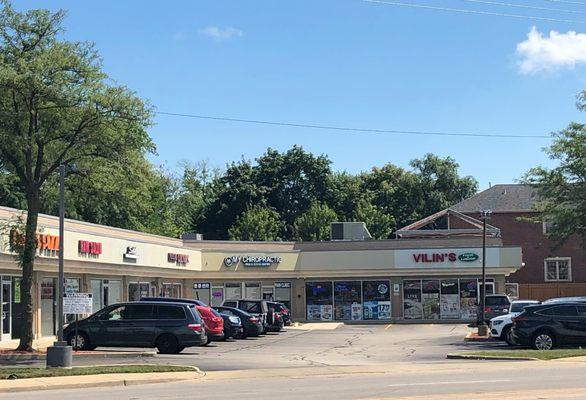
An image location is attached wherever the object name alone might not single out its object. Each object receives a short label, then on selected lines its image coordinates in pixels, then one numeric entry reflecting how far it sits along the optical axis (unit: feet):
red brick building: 197.57
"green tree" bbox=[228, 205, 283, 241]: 230.68
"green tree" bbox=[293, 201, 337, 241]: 237.25
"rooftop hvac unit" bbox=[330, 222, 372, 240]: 185.98
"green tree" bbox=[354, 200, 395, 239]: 251.39
